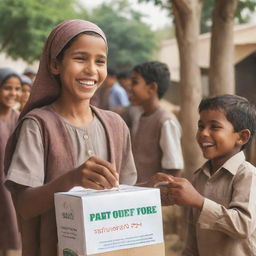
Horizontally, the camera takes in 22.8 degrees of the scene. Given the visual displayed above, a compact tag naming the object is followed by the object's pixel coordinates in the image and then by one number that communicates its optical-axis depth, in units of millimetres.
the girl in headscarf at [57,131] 2119
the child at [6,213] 5184
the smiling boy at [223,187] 2479
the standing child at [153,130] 4660
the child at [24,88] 7355
